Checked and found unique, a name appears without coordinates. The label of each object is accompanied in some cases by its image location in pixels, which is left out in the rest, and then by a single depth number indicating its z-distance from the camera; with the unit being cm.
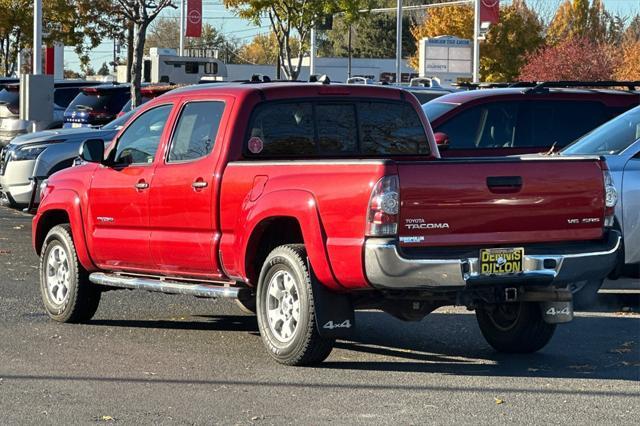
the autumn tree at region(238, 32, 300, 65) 11375
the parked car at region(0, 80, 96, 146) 2792
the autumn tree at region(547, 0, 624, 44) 6581
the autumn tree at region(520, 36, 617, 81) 4681
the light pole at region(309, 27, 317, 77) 4798
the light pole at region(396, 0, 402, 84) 5072
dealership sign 5200
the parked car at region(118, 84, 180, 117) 2820
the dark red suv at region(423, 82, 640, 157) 1450
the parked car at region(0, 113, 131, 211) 1731
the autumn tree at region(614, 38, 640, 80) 4880
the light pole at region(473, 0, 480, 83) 4041
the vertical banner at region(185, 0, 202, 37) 5234
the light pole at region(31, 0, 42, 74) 3122
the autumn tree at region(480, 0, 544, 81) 6041
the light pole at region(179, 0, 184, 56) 6669
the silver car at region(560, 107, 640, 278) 1101
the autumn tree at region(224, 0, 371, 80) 3822
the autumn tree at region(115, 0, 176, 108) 3112
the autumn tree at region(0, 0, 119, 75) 4475
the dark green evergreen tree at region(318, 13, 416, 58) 9375
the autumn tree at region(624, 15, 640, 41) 6745
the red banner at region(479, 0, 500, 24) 4206
